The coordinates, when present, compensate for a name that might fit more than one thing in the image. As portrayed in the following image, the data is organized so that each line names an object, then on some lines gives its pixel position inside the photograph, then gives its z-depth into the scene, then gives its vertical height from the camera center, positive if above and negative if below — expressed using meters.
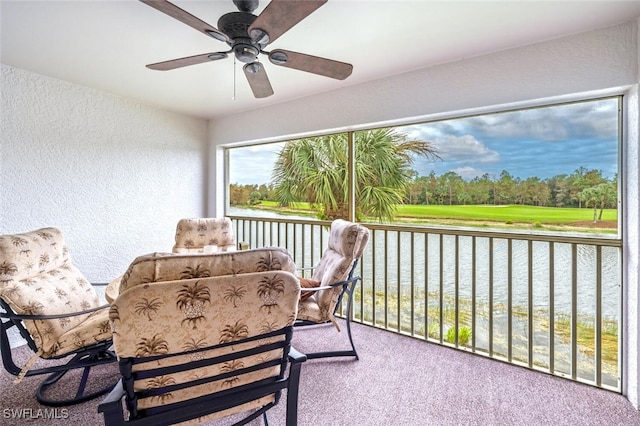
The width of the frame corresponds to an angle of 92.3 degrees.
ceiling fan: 1.31 +0.88
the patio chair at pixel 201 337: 1.01 -0.44
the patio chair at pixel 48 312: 1.68 -0.57
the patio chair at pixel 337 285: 2.26 -0.54
